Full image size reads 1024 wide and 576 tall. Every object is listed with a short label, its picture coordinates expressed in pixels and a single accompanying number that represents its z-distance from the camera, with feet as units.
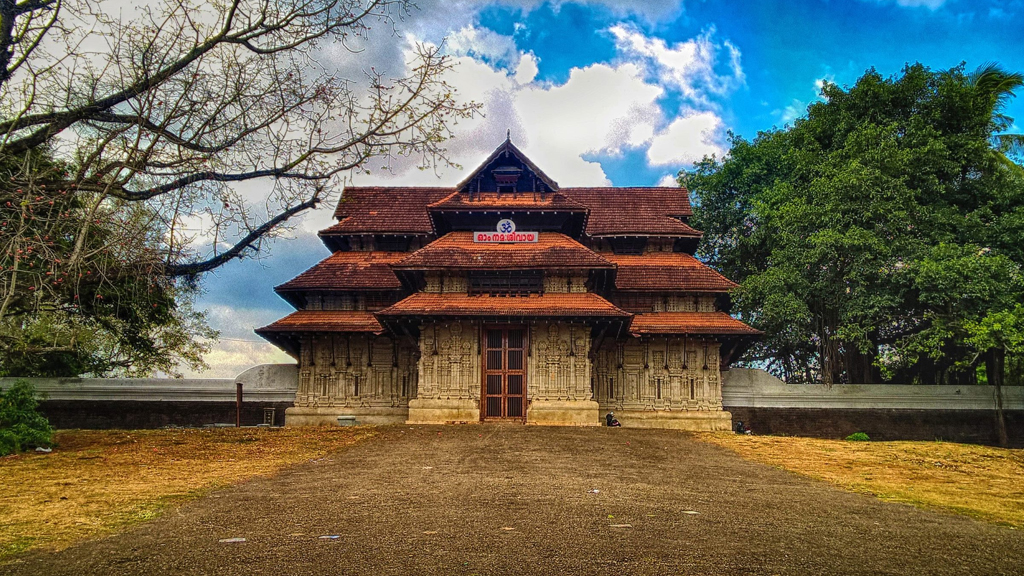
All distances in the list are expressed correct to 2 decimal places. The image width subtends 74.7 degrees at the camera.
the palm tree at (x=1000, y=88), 84.12
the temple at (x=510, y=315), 63.87
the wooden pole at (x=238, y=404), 72.64
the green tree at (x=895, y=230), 69.10
